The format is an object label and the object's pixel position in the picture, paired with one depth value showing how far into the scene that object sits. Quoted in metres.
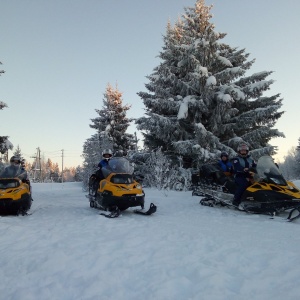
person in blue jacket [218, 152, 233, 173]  11.21
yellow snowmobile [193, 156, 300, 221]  7.56
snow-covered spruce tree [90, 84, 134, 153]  31.69
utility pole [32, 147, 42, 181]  72.98
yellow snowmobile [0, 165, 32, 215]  8.68
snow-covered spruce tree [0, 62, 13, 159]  17.16
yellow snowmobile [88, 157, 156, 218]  8.59
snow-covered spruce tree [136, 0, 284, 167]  19.14
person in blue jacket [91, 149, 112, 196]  9.90
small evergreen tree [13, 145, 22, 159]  61.28
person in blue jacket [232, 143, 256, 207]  8.70
